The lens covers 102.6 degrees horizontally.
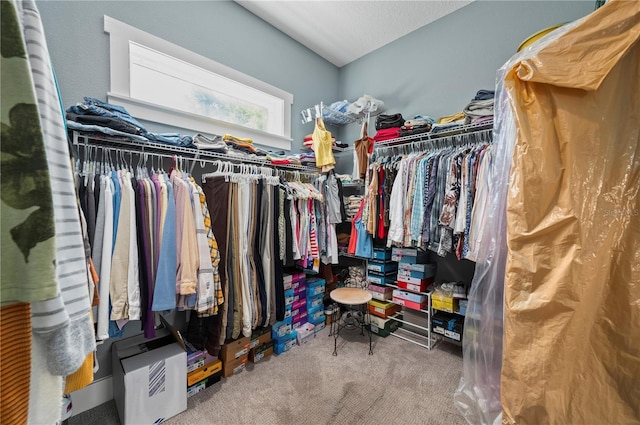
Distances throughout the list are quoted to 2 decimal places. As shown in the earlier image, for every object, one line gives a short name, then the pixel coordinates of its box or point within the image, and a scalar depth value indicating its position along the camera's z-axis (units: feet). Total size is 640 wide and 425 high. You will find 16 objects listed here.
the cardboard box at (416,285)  7.50
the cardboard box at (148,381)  4.60
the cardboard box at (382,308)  8.14
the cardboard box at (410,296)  7.53
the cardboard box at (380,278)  8.27
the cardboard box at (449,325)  6.87
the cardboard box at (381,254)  8.27
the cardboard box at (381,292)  8.27
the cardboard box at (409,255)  7.73
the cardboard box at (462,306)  6.77
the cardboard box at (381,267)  8.27
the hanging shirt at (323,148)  8.75
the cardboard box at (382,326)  8.11
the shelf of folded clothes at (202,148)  4.71
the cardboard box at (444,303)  6.96
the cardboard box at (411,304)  7.51
